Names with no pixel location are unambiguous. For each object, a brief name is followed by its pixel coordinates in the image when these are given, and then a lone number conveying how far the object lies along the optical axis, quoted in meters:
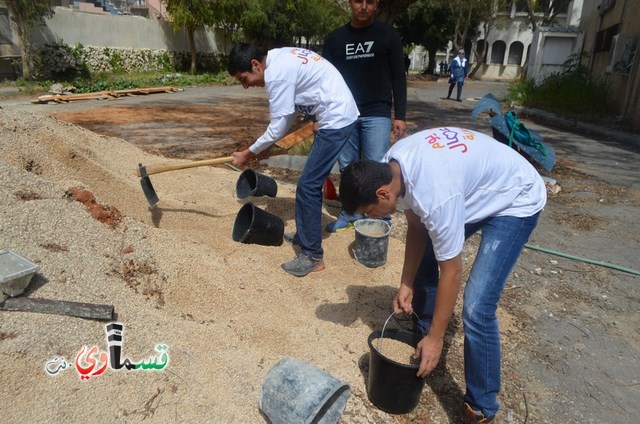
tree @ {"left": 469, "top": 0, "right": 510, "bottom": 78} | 29.26
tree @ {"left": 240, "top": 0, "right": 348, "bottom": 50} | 23.01
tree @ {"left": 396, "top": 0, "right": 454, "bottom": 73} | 27.69
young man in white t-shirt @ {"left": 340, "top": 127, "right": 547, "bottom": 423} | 1.65
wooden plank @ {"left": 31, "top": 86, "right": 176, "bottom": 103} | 12.33
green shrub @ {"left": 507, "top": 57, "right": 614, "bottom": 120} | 11.62
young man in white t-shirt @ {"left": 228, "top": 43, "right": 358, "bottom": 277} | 2.96
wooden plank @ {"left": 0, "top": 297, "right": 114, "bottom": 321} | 2.07
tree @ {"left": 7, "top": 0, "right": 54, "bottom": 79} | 14.35
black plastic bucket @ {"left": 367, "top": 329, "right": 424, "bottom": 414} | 1.98
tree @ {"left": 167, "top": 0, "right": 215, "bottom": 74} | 20.39
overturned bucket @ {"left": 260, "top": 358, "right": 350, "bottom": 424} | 1.80
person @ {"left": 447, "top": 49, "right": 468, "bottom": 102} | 15.43
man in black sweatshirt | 3.60
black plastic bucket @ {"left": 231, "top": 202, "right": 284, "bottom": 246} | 3.45
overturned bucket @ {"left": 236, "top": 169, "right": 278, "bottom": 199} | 4.12
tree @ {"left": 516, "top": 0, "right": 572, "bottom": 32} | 26.96
